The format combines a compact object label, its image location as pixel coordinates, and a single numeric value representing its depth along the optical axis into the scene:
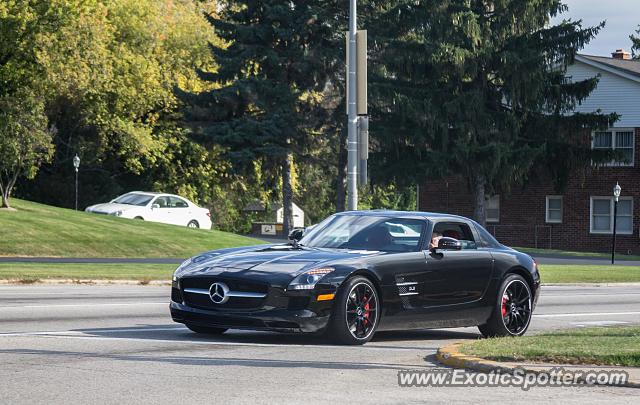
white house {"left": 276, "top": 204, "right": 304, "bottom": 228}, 100.42
